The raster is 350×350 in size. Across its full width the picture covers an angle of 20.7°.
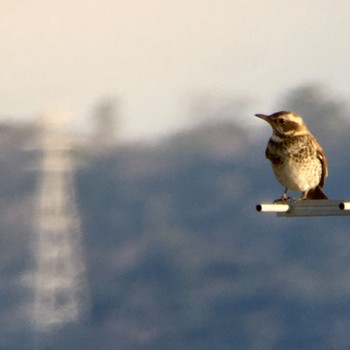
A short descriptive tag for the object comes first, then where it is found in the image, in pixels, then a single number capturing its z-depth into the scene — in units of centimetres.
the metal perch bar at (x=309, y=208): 1302
